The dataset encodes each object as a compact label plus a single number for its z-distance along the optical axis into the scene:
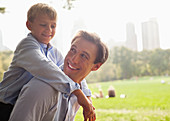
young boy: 0.84
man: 0.77
